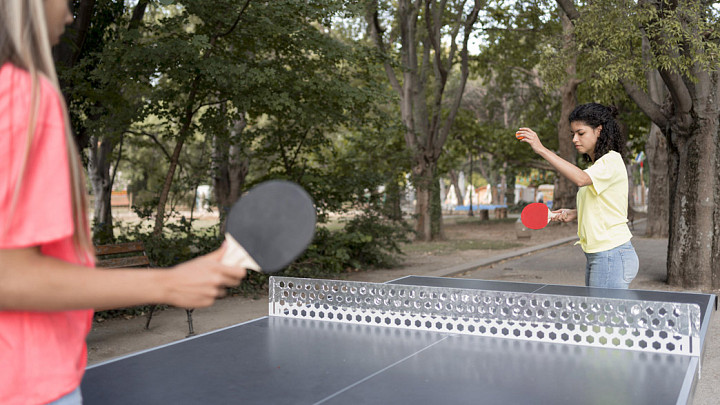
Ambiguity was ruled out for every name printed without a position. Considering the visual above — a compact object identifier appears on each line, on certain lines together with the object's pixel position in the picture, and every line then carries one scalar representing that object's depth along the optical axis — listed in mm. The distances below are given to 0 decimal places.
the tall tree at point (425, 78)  17312
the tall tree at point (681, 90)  8750
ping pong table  2332
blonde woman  1057
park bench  7176
